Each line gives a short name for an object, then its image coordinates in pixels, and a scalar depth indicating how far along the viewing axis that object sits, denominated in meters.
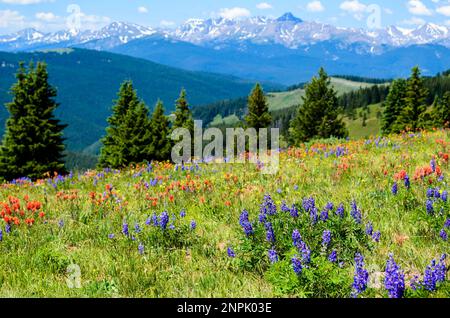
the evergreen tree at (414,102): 59.24
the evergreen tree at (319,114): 52.53
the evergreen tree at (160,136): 40.78
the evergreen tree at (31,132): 35.38
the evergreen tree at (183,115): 50.84
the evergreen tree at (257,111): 53.72
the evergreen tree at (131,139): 37.25
